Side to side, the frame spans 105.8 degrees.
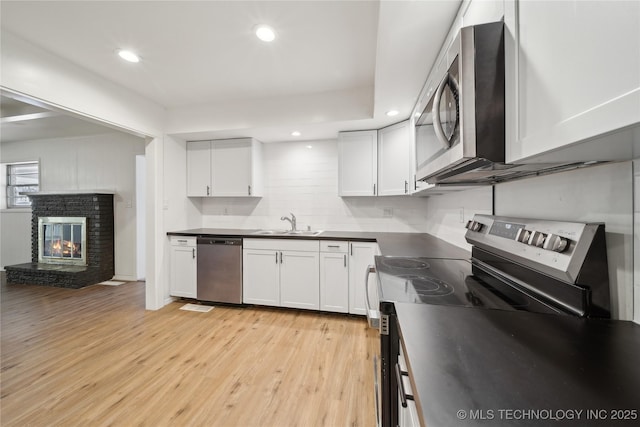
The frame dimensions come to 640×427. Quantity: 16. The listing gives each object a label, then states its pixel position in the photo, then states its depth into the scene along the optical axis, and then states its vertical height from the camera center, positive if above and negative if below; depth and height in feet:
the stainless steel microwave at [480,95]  2.33 +1.14
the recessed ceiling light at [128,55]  6.46 +4.26
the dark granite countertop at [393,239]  5.59 -0.91
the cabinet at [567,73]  1.27 +0.92
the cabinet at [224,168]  10.18 +1.87
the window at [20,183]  15.19 +1.82
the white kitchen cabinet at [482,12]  2.61 +2.46
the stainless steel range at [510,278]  2.23 -0.84
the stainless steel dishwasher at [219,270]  9.31 -2.28
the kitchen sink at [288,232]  9.26 -0.86
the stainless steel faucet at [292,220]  10.22 -0.36
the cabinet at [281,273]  8.80 -2.27
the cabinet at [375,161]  8.34 +1.87
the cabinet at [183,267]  9.74 -2.26
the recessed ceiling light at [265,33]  5.56 +4.21
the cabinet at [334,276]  8.54 -2.29
